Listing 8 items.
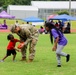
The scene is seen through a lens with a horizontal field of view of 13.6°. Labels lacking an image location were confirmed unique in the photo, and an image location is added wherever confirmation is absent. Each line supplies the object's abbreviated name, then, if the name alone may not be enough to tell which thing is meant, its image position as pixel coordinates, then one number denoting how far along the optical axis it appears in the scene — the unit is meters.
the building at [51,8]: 74.75
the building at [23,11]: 71.56
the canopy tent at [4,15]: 53.19
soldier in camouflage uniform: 11.71
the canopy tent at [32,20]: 42.47
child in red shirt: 12.23
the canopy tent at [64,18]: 39.88
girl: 10.53
